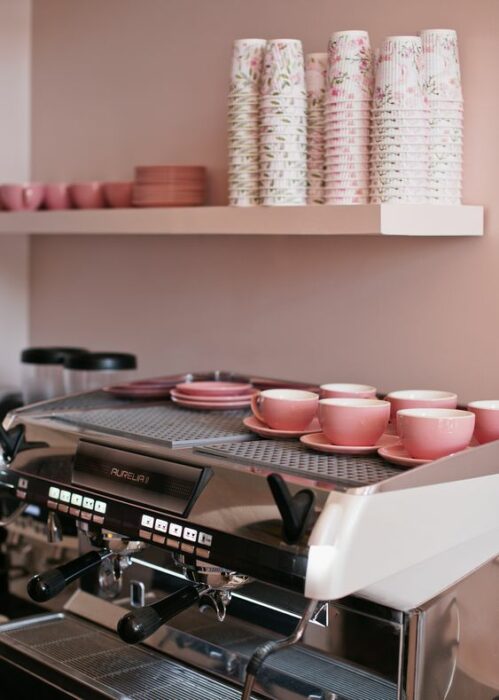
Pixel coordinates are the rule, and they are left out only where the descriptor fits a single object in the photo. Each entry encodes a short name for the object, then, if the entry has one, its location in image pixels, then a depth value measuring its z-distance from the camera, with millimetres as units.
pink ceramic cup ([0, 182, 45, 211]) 2066
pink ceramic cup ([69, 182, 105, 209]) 1992
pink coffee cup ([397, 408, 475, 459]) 1121
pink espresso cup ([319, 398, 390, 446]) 1166
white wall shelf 1398
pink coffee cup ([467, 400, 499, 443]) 1211
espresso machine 1023
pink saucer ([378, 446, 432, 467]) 1108
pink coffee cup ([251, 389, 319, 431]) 1264
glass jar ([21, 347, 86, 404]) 2016
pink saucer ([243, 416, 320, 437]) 1262
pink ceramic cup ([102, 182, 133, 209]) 1952
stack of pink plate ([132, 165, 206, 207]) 1832
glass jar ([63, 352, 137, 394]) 1866
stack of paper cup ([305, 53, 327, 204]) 1544
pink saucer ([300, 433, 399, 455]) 1169
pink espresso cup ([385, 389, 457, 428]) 1268
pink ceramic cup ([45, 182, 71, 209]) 2051
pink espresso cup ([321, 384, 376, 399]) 1336
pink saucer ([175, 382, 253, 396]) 1507
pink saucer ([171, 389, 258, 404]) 1482
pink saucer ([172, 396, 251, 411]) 1478
